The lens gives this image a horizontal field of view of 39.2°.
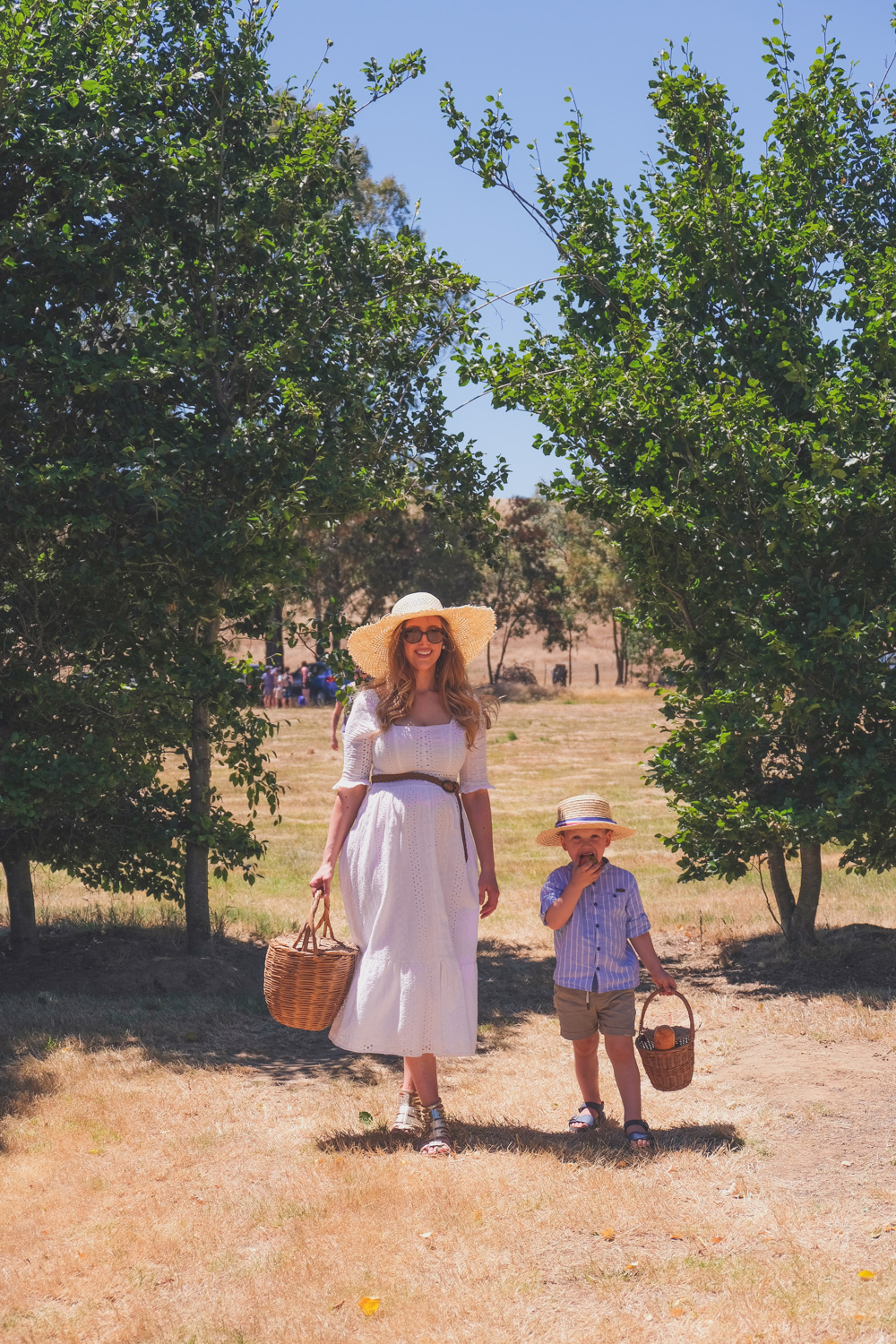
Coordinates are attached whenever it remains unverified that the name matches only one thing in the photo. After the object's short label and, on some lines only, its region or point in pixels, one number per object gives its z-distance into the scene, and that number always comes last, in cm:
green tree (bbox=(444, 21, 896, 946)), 705
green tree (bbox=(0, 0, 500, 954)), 670
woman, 474
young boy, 473
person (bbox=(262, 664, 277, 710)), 3541
